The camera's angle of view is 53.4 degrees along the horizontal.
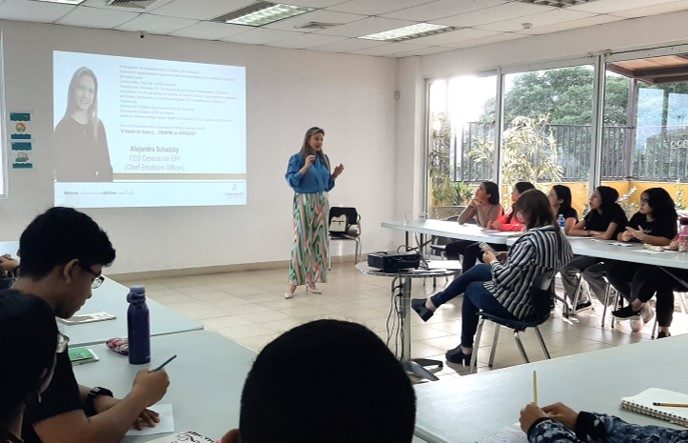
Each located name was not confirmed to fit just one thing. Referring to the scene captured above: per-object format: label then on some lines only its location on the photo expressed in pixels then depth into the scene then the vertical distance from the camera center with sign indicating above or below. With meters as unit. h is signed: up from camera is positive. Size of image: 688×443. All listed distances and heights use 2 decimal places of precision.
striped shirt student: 3.99 -0.61
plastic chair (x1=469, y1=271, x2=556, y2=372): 4.03 -0.84
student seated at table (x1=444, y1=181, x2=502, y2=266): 6.73 -0.41
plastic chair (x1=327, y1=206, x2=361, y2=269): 8.32 -0.72
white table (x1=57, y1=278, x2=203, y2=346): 2.41 -0.61
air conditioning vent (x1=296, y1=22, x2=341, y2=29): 7.04 +1.43
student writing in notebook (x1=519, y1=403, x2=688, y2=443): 1.50 -0.59
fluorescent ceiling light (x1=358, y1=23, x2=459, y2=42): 7.28 +1.46
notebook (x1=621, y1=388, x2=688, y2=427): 1.70 -0.61
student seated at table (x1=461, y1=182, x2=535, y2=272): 6.27 -0.57
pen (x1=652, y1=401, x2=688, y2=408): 1.75 -0.61
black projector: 4.04 -0.57
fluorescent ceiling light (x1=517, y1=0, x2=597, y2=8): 5.98 +1.44
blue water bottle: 2.12 -0.53
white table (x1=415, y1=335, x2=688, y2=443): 1.69 -0.63
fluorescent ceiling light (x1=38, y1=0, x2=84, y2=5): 6.04 +1.40
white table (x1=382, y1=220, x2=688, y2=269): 4.64 -0.61
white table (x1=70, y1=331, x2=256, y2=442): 1.71 -0.63
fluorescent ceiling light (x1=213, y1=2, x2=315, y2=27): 6.36 +1.44
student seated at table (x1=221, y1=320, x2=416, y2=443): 0.67 -0.23
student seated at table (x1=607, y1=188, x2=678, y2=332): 5.31 -0.57
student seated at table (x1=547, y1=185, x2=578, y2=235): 6.35 -0.33
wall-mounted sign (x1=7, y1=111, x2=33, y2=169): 6.93 +0.21
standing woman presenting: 6.71 -0.44
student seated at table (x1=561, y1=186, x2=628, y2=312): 5.95 -0.56
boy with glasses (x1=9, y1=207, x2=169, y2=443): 1.55 -0.31
